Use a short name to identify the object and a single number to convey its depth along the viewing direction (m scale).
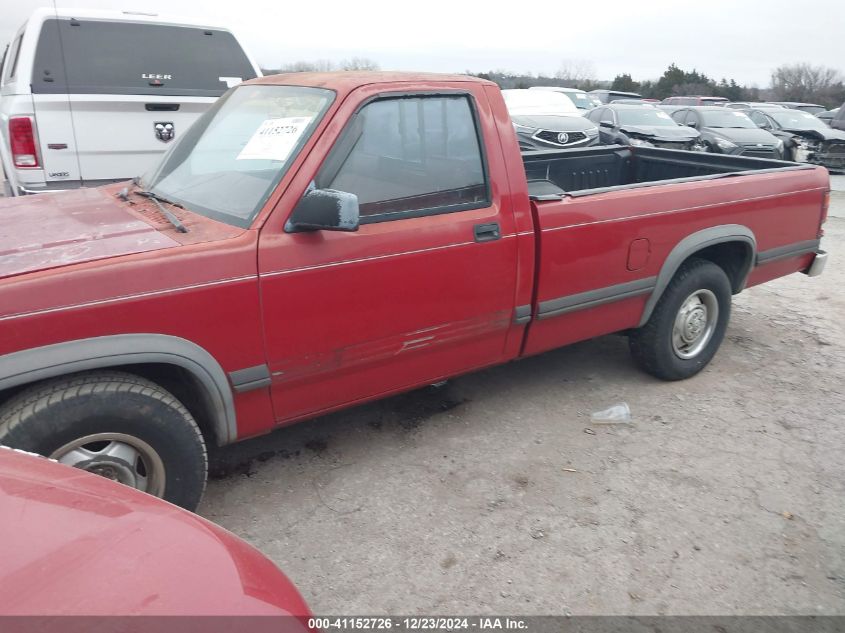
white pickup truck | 5.30
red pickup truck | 2.37
